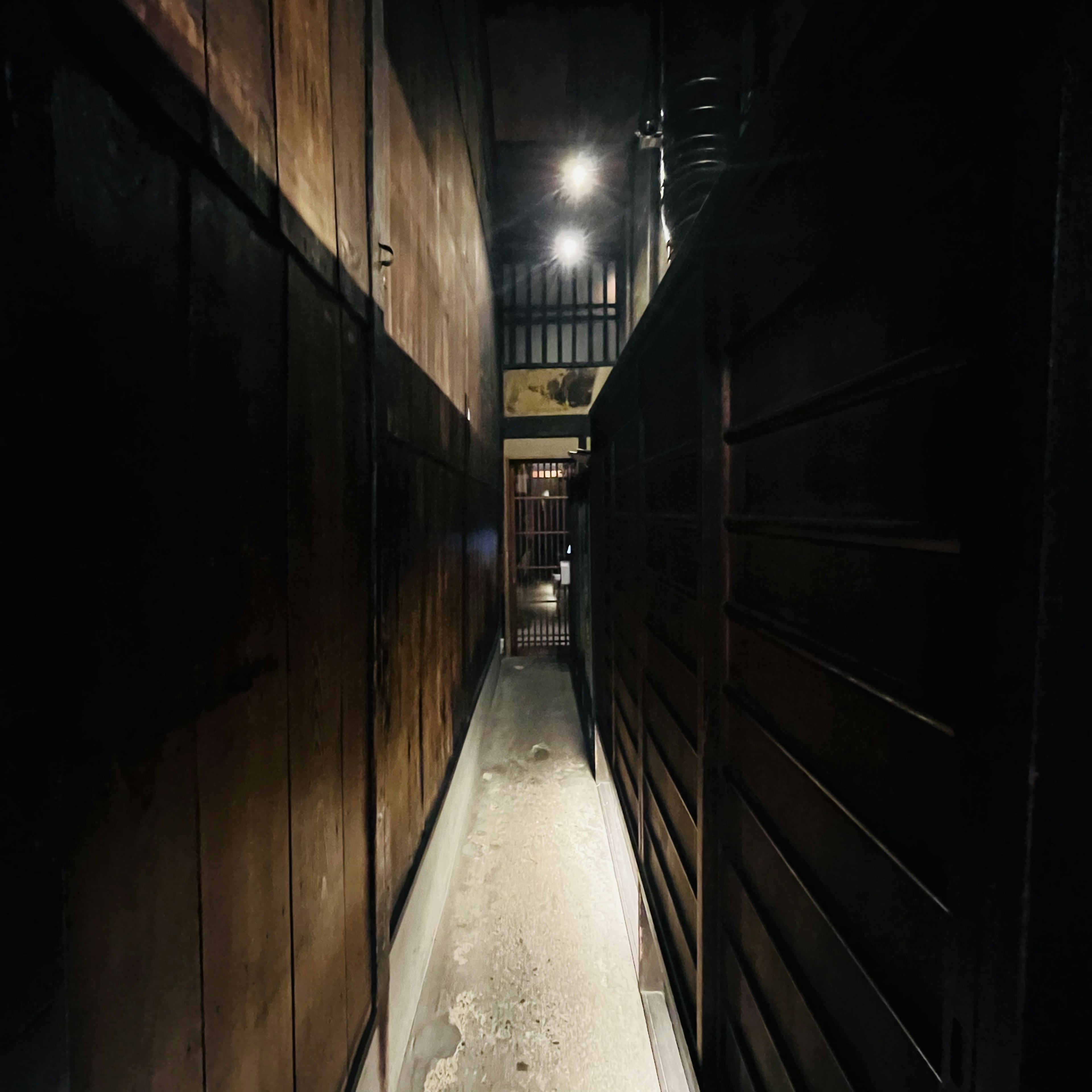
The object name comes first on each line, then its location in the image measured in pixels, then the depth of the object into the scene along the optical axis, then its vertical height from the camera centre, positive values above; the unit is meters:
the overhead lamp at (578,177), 6.67 +4.52
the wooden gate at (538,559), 8.67 -0.72
